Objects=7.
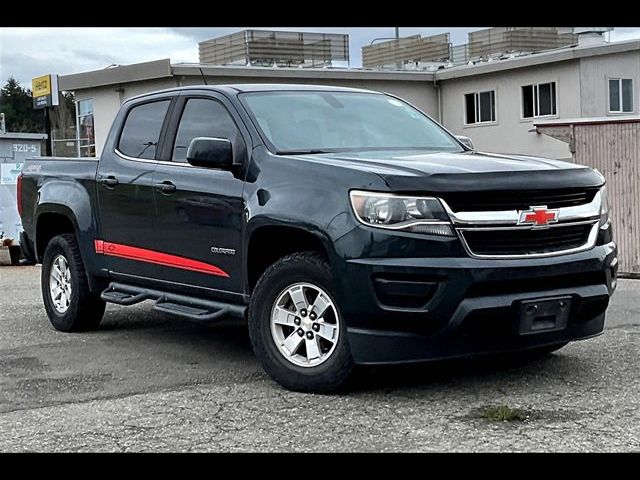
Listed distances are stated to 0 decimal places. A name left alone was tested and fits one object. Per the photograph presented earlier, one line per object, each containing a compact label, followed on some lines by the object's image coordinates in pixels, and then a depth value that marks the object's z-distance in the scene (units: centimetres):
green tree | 7200
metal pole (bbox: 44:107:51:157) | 2316
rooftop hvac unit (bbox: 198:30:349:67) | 2914
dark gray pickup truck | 525
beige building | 2612
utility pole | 3397
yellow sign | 2438
